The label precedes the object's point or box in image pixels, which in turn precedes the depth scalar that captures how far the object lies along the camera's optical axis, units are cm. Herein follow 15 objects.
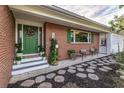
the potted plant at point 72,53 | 533
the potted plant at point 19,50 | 364
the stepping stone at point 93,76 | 294
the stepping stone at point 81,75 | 305
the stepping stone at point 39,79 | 269
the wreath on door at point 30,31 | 426
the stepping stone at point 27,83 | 245
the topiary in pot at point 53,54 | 419
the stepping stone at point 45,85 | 242
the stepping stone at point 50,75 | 293
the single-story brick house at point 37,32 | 219
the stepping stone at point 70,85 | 244
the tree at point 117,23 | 399
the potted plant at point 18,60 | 339
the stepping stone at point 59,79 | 273
